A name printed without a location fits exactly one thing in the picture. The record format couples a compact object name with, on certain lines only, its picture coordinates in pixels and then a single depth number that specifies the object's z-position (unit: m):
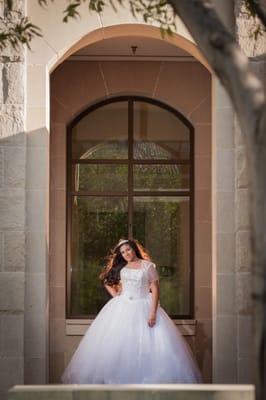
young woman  12.88
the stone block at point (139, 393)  8.05
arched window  16.30
